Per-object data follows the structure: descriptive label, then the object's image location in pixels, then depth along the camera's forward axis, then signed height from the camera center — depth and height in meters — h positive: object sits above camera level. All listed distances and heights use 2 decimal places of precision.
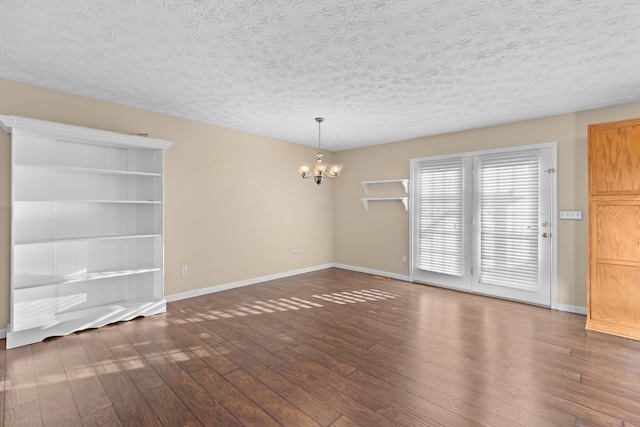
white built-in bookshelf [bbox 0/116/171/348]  3.04 -0.17
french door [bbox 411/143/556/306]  4.12 -0.13
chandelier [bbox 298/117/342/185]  3.90 +0.61
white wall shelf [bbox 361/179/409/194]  5.47 +0.61
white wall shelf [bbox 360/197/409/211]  5.47 +0.28
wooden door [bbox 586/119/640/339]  3.17 -0.17
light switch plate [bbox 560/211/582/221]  3.87 -0.02
